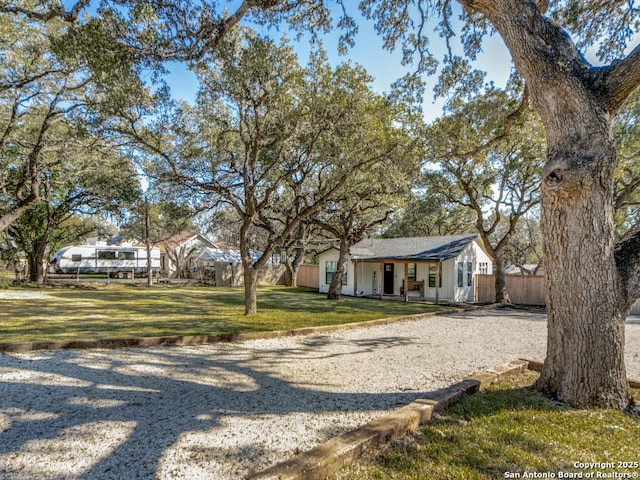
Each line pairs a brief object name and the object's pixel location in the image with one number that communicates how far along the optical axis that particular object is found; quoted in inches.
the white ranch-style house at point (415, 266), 677.3
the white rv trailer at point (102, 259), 1167.6
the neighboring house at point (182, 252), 1363.2
